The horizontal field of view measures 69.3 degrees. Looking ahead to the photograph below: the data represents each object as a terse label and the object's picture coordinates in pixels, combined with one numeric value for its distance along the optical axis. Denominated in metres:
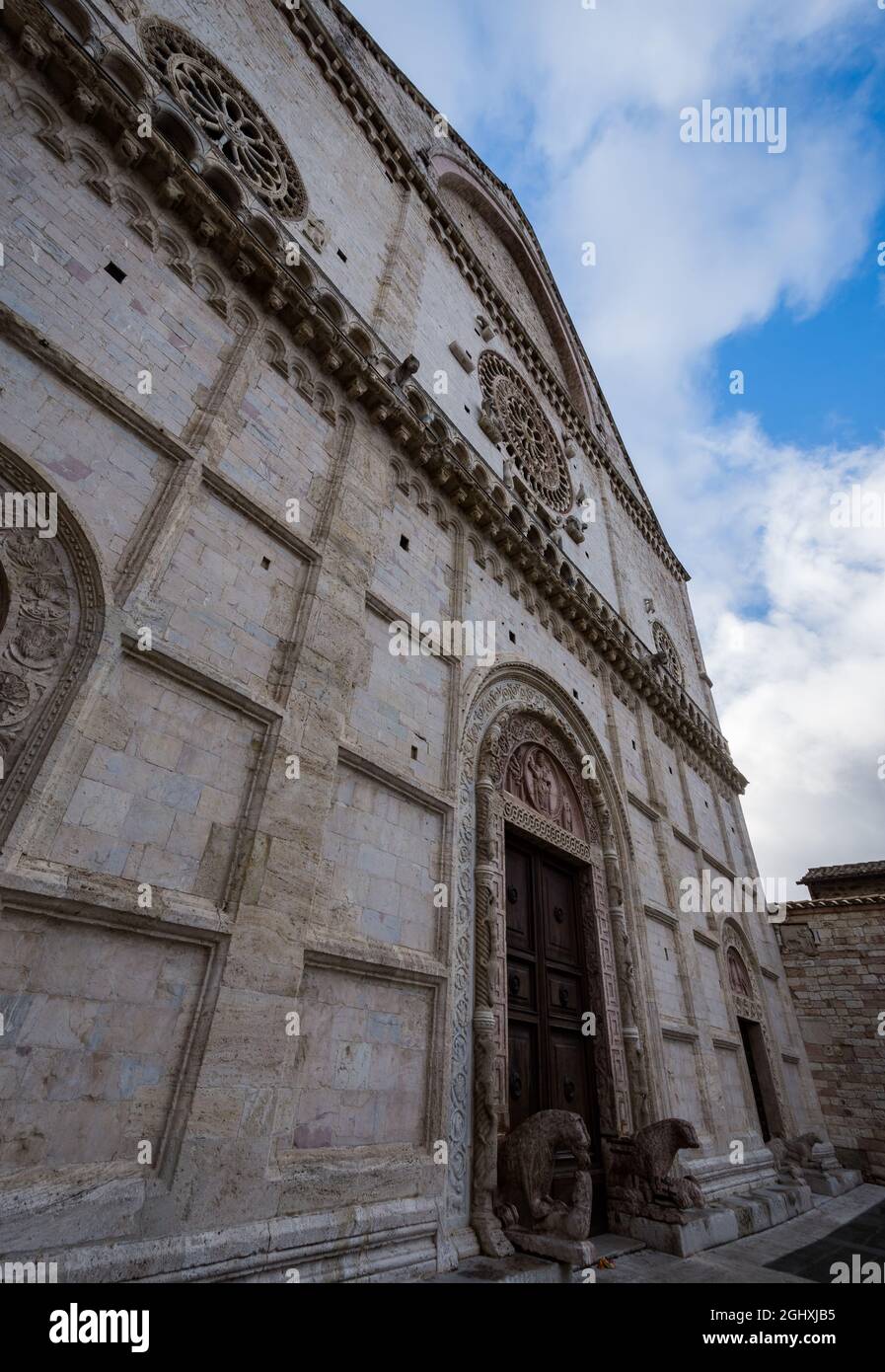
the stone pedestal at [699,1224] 6.26
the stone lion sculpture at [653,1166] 6.69
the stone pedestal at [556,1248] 4.79
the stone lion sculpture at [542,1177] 5.19
